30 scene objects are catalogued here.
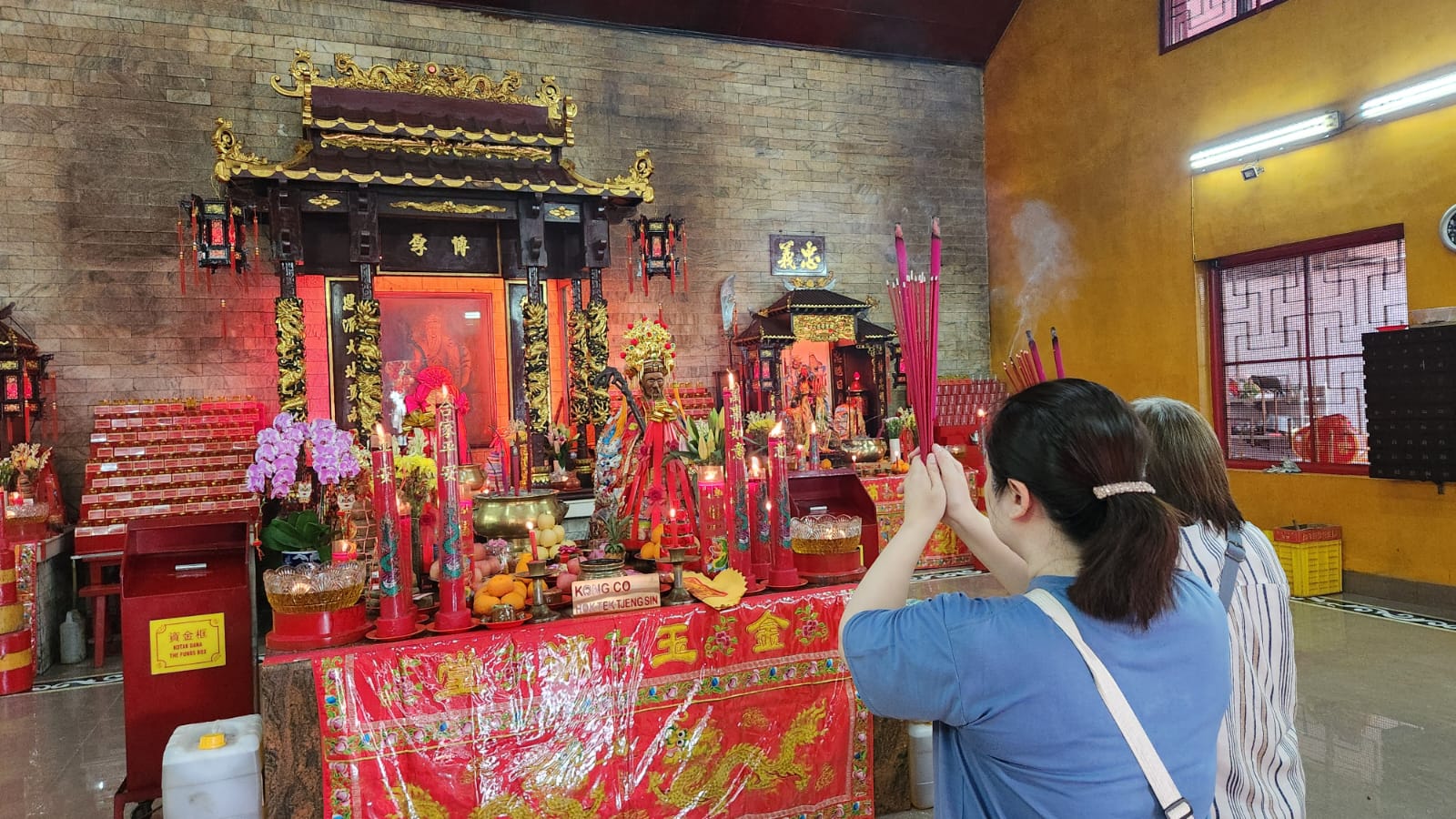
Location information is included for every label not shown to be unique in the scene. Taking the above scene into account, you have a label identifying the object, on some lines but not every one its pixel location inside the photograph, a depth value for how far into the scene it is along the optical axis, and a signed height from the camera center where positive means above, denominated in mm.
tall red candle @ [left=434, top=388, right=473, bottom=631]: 2254 -343
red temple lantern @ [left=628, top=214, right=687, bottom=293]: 8109 +1556
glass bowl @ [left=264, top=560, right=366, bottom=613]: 2146 -430
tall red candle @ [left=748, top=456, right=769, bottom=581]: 2713 -432
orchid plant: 2566 -147
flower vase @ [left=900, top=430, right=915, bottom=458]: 7891 -426
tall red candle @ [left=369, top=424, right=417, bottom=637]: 2225 -419
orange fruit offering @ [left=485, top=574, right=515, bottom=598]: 2423 -498
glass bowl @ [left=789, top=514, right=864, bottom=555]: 2789 -443
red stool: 5219 -1031
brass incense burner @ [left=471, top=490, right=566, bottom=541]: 3039 -363
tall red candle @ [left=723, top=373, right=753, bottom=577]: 2639 -298
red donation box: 2611 -704
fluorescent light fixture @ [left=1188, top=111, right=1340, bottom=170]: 6090 +1871
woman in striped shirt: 1368 -405
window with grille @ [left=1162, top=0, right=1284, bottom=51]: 6943 +3171
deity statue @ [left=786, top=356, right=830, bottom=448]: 8273 -29
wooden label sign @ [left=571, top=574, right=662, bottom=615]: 2381 -529
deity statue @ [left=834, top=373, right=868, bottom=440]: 8922 -211
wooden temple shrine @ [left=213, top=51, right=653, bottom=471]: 6406 +1562
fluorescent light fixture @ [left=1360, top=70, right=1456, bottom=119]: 5371 +1855
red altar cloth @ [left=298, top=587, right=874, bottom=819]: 2113 -847
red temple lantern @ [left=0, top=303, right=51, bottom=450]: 6051 +328
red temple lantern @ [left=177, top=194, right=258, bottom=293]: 6418 +1441
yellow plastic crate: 5879 -1270
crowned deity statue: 3199 -188
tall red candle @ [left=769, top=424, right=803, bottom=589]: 2682 -360
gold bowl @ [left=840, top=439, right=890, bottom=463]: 7848 -466
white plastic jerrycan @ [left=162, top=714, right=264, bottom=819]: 2189 -923
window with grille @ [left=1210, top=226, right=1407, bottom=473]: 6062 +337
